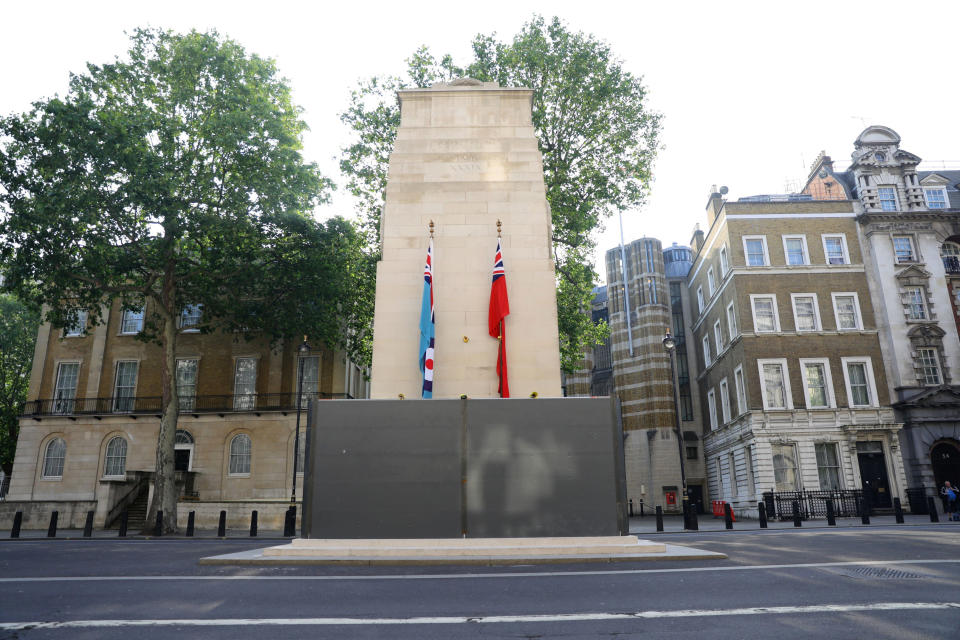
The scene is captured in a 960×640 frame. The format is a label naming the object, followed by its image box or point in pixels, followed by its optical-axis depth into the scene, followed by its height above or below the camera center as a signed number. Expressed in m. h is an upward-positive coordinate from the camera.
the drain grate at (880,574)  6.70 -1.03
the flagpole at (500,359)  11.59 +2.29
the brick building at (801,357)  29.45 +5.98
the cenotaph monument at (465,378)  9.48 +1.99
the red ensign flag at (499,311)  11.66 +3.20
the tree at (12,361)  41.56 +8.78
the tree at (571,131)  24.98 +14.26
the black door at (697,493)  43.30 -0.80
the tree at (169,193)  21.36 +10.55
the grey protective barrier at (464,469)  9.41 +0.25
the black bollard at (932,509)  20.85 -1.04
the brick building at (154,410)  30.83 +4.05
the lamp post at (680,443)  21.25 +1.49
